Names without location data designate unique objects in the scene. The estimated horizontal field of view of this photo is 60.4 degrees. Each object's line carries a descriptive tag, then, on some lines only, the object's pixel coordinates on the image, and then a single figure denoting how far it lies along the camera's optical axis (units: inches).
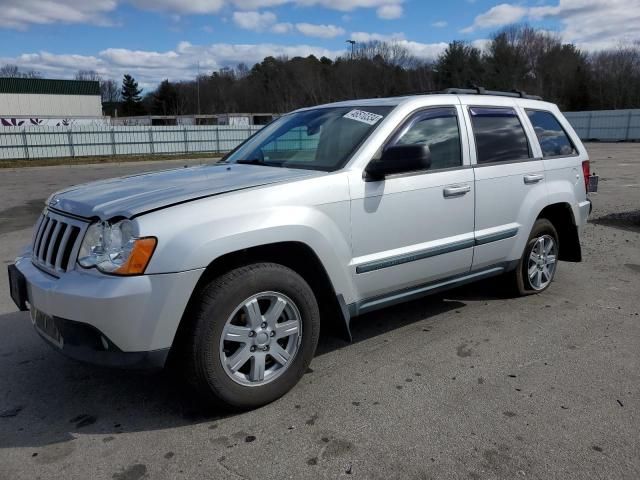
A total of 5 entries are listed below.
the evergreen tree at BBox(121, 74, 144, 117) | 3912.4
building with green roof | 2439.7
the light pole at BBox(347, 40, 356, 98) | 3169.3
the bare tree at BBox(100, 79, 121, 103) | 4130.7
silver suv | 109.6
